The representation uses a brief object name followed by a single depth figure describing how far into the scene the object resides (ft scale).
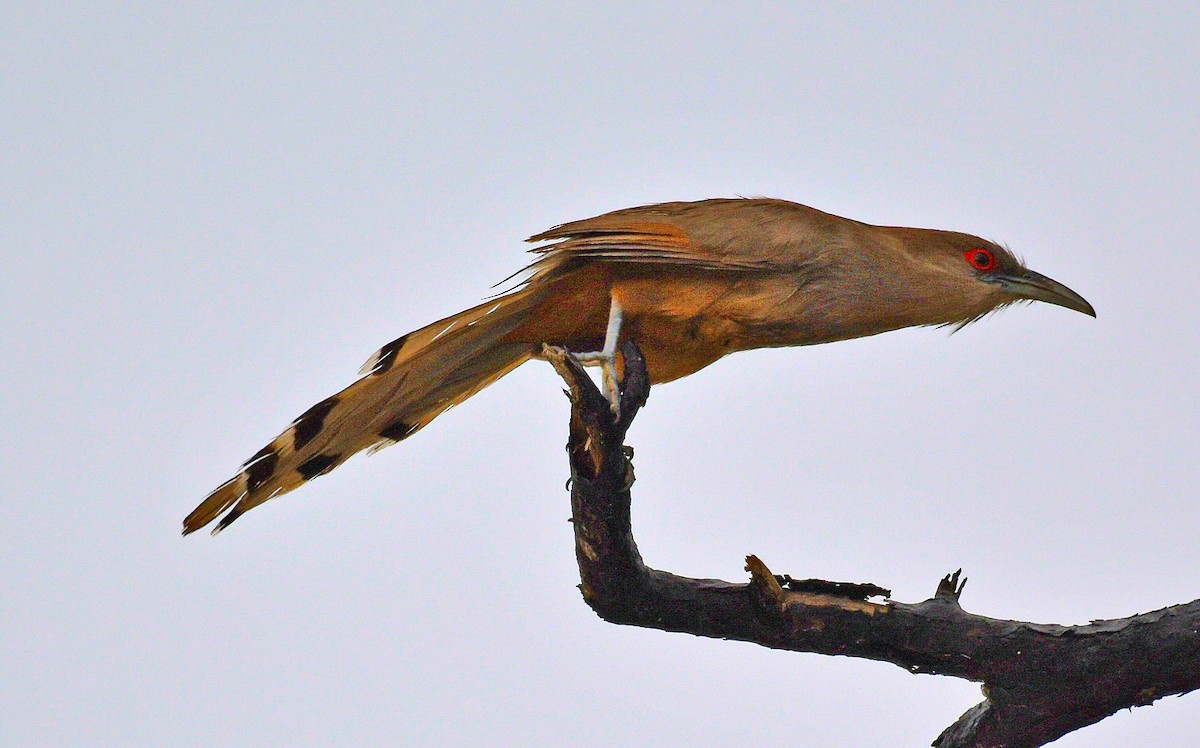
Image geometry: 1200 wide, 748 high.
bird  27.17
